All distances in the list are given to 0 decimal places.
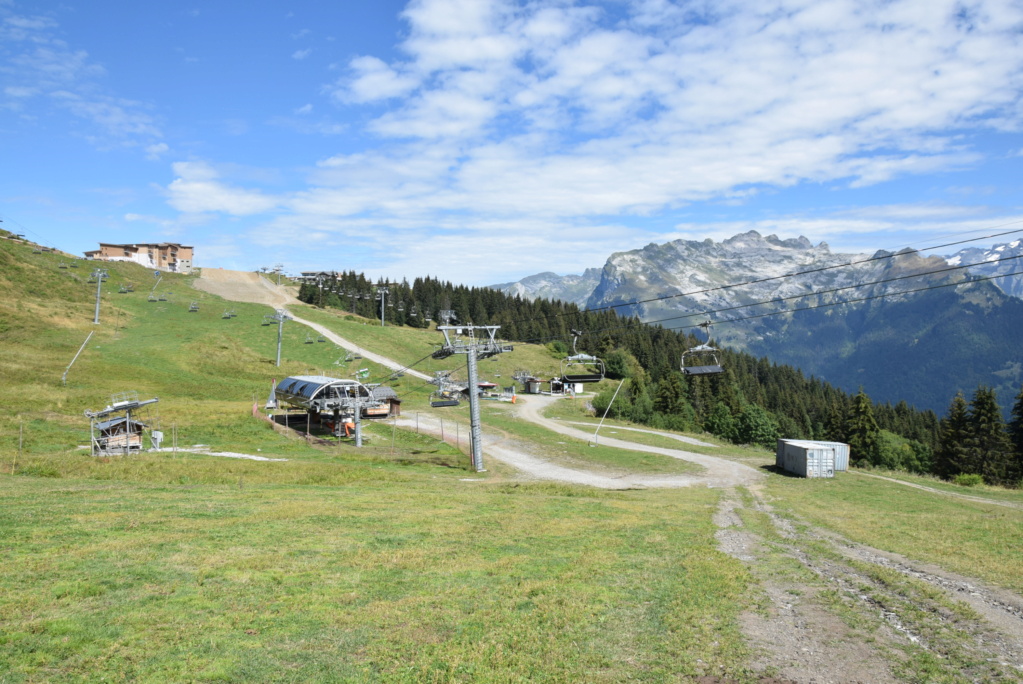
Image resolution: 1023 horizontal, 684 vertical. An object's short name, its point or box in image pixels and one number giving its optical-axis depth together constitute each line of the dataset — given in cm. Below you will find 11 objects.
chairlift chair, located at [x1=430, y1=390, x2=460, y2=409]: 4729
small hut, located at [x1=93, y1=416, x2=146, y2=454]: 3728
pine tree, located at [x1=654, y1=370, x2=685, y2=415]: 11731
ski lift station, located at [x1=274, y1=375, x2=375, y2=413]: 5116
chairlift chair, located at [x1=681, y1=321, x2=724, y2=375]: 3397
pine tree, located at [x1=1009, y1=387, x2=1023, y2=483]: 7075
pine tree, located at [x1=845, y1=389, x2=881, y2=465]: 9612
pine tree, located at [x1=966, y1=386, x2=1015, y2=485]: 7606
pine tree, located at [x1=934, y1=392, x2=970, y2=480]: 7850
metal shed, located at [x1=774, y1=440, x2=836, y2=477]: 4453
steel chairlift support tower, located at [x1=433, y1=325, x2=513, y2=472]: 3906
